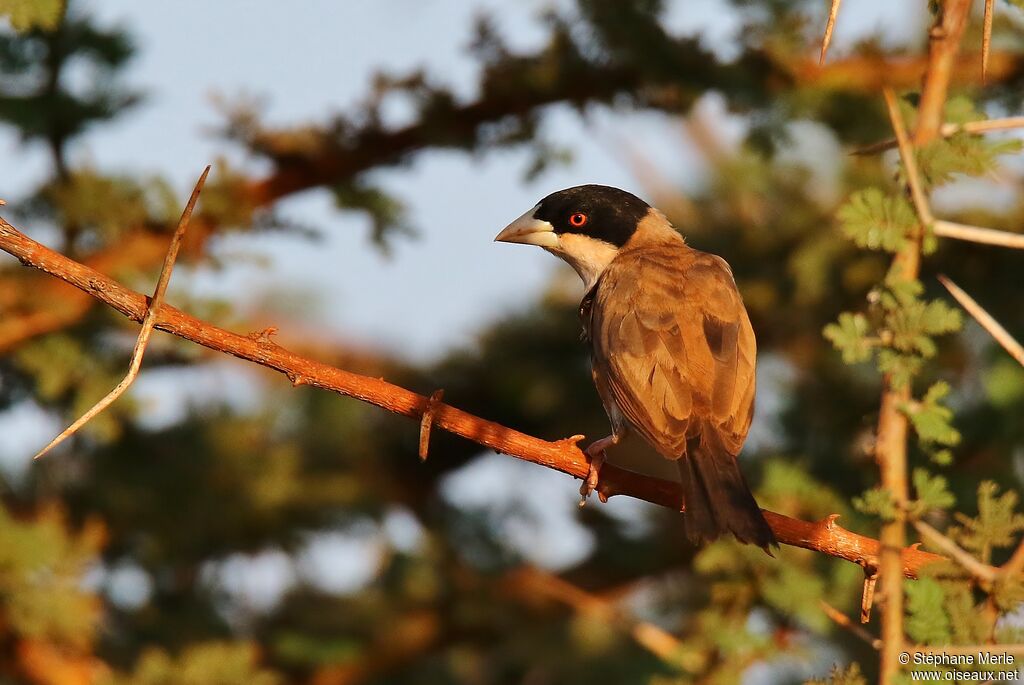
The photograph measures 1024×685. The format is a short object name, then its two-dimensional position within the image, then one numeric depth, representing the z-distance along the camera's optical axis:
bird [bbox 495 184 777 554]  7.54
